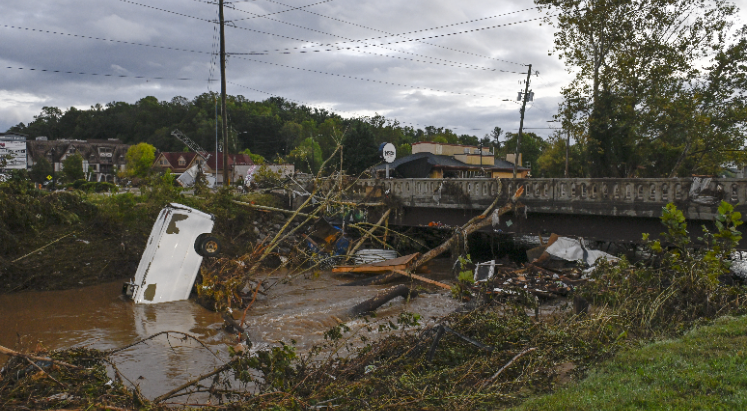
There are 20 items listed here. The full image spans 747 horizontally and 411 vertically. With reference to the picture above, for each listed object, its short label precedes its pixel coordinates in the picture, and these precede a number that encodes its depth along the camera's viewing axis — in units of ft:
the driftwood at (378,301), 38.93
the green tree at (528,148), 248.11
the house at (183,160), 231.09
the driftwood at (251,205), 64.08
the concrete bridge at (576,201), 41.06
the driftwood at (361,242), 58.18
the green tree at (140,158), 195.62
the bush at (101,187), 63.46
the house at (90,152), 257.94
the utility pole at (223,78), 73.87
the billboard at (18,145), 213.46
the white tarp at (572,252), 48.74
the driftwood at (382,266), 52.82
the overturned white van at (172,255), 40.65
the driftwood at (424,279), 47.12
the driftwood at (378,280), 51.34
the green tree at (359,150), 155.53
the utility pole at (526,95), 117.80
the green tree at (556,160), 157.17
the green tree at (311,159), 235.61
